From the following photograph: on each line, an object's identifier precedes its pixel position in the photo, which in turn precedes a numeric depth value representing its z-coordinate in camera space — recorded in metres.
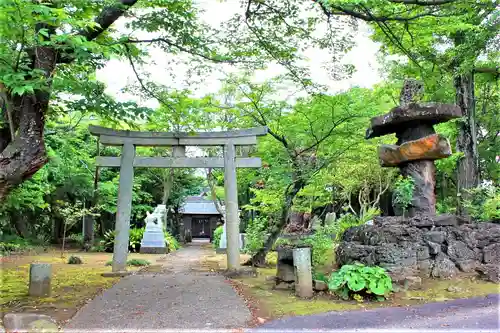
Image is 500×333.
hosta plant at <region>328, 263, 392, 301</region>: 6.04
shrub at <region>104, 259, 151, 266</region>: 11.63
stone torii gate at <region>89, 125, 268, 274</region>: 9.52
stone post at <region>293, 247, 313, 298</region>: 6.43
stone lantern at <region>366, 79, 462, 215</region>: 8.36
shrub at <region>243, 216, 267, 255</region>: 10.26
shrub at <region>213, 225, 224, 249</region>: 20.39
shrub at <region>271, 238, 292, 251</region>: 9.46
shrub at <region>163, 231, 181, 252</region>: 18.61
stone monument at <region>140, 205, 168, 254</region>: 17.05
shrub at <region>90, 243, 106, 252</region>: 17.78
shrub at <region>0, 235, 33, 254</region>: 14.67
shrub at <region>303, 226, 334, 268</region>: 8.01
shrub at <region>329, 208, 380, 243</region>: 9.39
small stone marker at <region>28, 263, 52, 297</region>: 6.31
